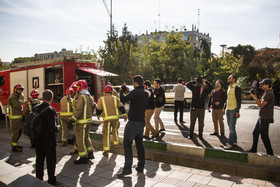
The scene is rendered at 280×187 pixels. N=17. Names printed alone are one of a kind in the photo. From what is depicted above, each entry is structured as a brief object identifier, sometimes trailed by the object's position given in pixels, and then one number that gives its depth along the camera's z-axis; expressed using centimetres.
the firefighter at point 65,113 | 719
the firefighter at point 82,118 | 537
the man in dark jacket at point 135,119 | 465
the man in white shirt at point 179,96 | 999
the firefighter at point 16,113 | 671
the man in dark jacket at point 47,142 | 398
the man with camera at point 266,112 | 496
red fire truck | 1057
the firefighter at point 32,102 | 605
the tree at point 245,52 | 3997
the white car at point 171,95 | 1596
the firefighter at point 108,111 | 582
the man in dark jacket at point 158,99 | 781
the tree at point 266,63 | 2455
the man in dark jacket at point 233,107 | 608
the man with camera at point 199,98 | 702
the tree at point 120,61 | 2511
